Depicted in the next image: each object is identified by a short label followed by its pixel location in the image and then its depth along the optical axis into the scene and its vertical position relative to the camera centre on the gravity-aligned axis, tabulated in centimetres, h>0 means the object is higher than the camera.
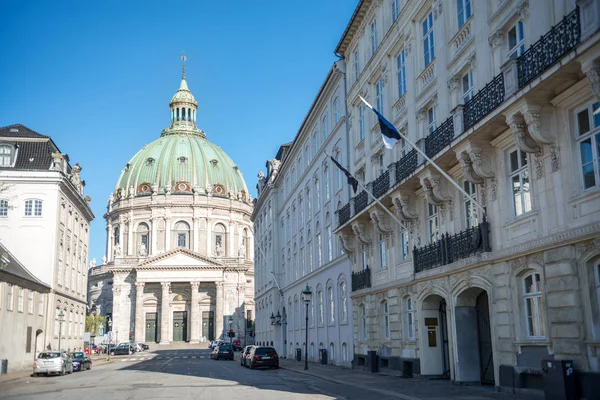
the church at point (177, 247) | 10981 +1567
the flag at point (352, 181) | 2804 +630
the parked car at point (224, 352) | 6038 -173
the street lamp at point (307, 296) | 3851 +204
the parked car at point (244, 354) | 4550 -154
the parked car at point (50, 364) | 3625 -149
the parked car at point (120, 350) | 8062 -183
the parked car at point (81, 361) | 4177 -165
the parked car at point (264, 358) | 4103 -160
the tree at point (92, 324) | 8988 +154
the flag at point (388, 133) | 2138 +631
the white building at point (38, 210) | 5028 +966
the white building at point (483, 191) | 1482 +408
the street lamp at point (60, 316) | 4923 +148
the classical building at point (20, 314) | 4025 +153
